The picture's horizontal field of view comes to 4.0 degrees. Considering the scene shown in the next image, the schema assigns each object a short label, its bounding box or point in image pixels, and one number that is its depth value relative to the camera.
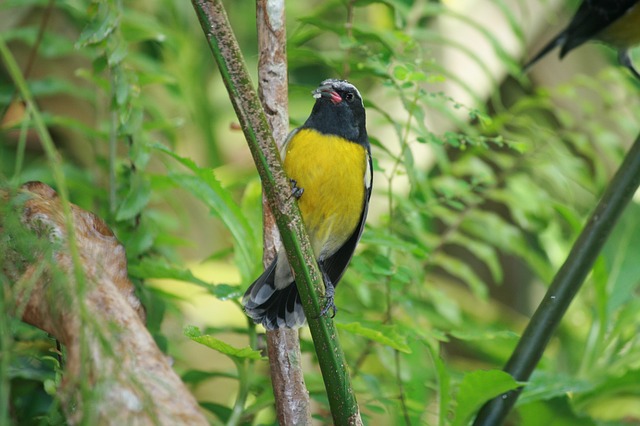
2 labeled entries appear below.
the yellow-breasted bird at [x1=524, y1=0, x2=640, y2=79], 3.52
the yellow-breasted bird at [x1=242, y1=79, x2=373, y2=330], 3.44
